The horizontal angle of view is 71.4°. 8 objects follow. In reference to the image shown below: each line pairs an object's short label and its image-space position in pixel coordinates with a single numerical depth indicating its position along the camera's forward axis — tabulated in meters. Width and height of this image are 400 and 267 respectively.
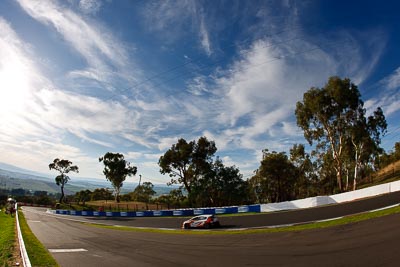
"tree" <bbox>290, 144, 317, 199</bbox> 68.88
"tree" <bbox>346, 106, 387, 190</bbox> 49.44
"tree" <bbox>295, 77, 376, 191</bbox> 47.62
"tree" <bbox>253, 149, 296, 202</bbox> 66.12
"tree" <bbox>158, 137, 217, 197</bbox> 64.00
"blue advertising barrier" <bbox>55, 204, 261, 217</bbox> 38.08
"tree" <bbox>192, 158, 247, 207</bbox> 63.49
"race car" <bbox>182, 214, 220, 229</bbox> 25.95
